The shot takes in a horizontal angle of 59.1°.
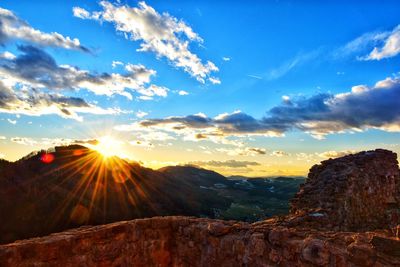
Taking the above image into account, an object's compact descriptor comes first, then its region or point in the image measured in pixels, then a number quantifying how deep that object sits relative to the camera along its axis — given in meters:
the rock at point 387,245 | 5.59
